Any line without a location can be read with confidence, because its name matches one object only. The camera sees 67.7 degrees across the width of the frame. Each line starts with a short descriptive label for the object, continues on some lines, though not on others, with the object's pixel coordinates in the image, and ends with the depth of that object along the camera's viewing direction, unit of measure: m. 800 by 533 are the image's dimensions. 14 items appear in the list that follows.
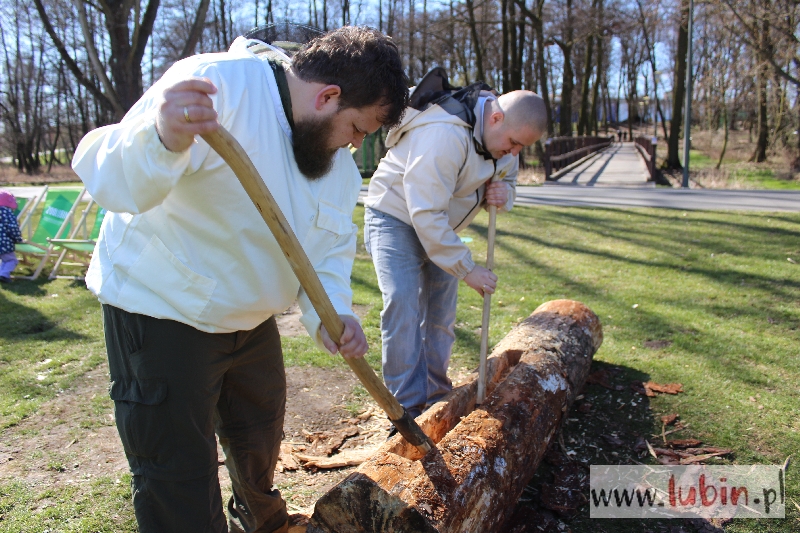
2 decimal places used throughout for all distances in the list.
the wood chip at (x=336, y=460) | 3.22
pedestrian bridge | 17.80
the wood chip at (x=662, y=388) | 3.95
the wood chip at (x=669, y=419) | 3.58
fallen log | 2.24
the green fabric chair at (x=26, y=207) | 7.92
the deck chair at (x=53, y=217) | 7.45
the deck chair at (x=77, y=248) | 6.86
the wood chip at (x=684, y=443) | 3.34
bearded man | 1.88
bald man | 3.09
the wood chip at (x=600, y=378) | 4.13
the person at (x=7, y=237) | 6.87
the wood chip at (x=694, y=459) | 3.19
